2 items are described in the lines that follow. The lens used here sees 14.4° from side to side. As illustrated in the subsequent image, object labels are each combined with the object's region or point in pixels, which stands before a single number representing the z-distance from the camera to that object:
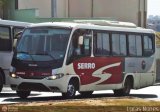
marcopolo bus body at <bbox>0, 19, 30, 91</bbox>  22.80
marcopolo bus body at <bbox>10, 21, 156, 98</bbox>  20.39
